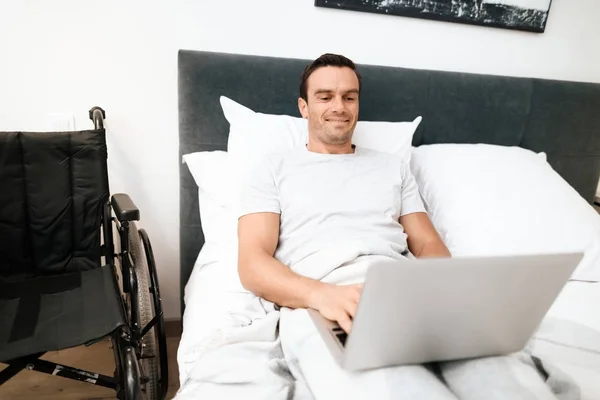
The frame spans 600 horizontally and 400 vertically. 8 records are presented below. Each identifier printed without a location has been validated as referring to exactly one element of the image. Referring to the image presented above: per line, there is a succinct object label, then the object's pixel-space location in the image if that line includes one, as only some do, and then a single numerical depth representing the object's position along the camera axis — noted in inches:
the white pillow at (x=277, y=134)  55.1
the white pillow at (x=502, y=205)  53.0
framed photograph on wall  61.5
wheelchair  43.0
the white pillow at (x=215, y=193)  53.0
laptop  25.6
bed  46.5
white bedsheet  34.2
